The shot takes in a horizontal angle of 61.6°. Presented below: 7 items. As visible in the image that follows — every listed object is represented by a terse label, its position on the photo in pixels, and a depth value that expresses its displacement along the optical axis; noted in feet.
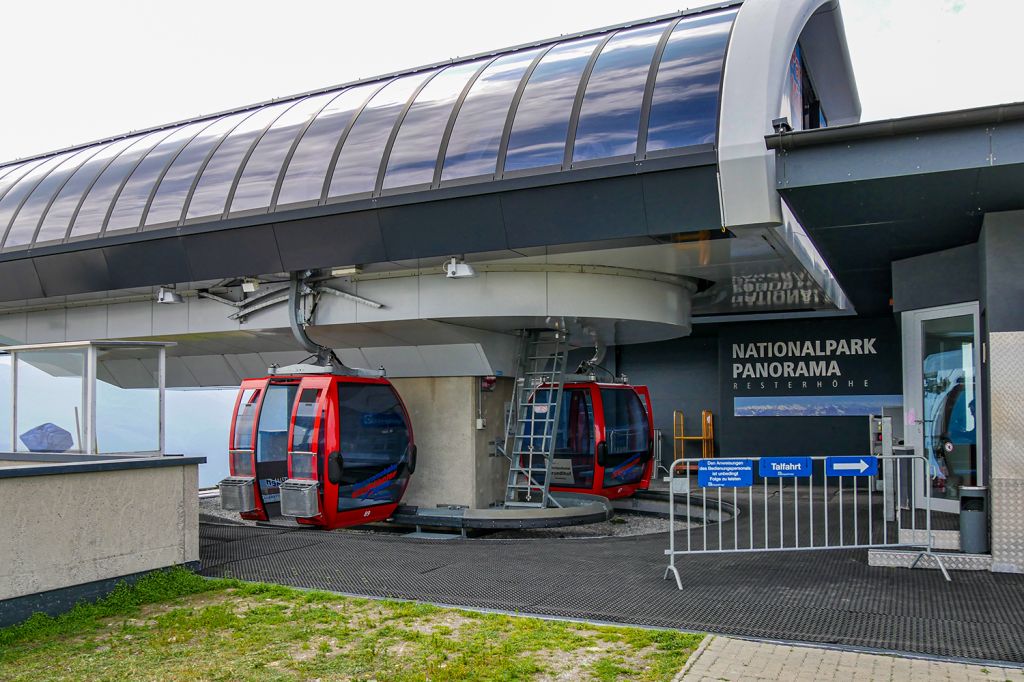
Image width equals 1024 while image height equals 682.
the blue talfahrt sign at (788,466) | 26.73
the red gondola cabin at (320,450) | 39.40
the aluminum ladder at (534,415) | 44.78
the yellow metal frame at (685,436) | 65.16
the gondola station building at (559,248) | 26.68
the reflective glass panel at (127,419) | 28.55
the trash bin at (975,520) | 26.45
